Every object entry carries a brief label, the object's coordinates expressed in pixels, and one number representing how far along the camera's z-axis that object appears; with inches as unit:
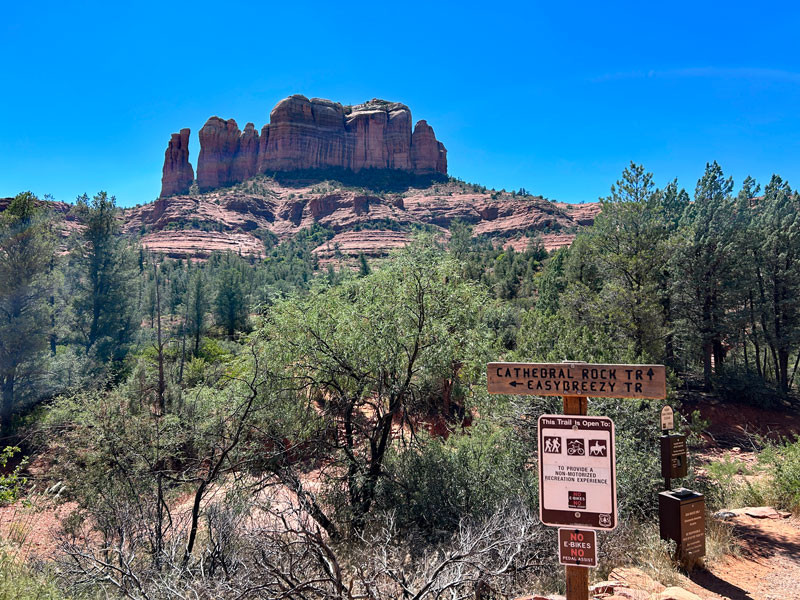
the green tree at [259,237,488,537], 287.9
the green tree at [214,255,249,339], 1429.6
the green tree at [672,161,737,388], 785.6
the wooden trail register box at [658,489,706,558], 206.4
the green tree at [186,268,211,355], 1350.9
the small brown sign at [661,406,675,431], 232.6
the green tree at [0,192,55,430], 769.6
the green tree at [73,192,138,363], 1007.6
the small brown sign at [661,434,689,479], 231.0
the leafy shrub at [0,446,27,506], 267.8
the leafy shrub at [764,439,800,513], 292.4
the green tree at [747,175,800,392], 819.4
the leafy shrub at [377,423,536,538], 251.3
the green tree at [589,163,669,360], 617.0
